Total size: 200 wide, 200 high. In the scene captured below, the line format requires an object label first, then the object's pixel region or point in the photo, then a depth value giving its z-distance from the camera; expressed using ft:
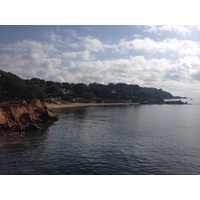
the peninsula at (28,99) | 173.05
